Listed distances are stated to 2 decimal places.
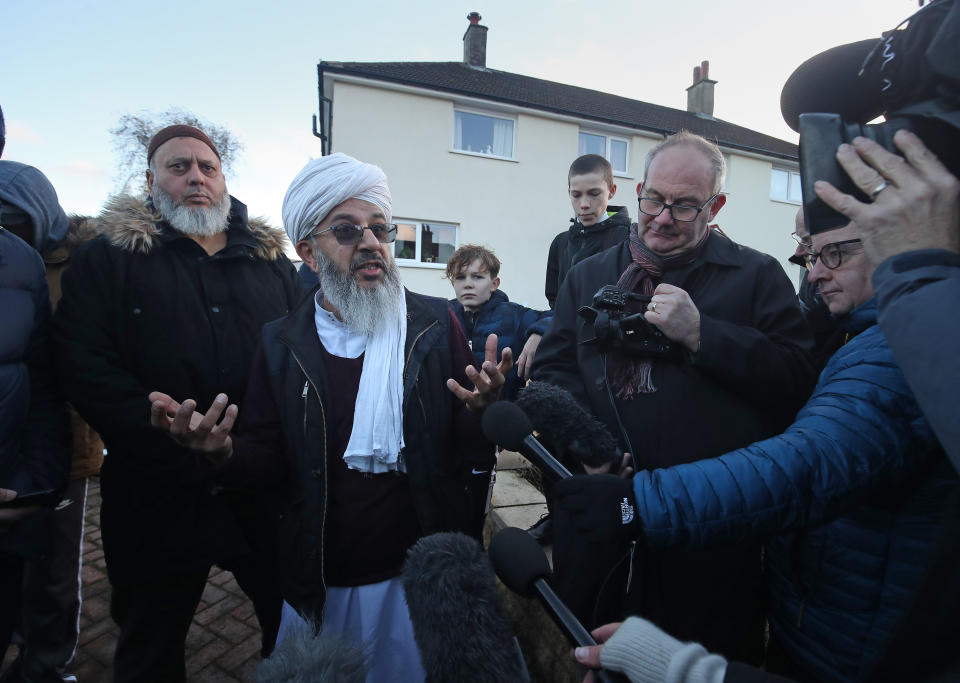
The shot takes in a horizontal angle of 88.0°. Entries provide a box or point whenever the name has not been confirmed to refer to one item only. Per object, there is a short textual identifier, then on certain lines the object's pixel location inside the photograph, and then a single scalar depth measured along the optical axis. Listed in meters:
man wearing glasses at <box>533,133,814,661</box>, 1.54
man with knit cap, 1.97
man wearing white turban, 1.80
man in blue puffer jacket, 1.00
